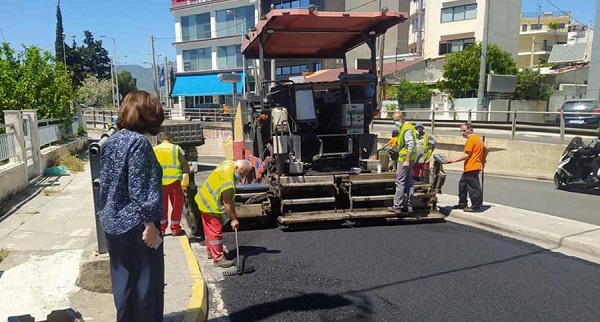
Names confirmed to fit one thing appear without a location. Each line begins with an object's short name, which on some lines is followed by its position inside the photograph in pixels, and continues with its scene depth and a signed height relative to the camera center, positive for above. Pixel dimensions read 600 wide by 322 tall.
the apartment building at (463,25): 42.36 +6.89
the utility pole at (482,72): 24.93 +1.50
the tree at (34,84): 11.05 +0.44
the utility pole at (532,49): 54.88 +5.75
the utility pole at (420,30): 46.81 +6.97
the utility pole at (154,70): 39.31 +2.61
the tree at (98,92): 56.91 +1.10
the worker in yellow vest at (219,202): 5.31 -1.18
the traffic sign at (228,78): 13.65 +0.66
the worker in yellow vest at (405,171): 6.94 -1.06
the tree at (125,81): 71.44 +3.09
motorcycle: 9.98 -1.53
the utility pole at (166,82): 47.31 +1.86
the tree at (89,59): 64.56 +6.06
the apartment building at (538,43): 55.81 +6.75
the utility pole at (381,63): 24.16 +1.96
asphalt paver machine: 6.88 -0.61
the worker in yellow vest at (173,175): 6.17 -0.99
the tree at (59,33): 61.53 +8.86
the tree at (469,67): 35.09 +2.41
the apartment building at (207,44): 44.81 +5.59
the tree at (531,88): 35.78 +0.79
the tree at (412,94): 35.57 +0.37
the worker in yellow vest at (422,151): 8.41 -0.97
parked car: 13.15 -0.63
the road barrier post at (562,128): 12.52 -0.81
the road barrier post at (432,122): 16.86 -0.85
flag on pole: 51.41 +2.79
